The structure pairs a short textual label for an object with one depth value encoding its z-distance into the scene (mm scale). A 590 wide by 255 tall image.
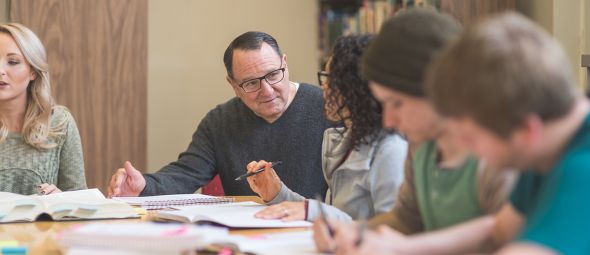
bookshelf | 3529
